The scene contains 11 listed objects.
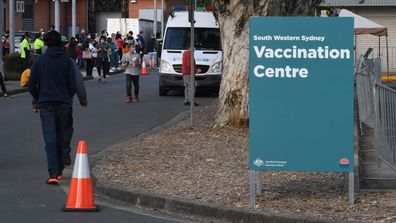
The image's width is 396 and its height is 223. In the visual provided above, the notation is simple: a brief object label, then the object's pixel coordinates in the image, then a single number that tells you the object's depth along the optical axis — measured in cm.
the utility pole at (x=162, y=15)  6405
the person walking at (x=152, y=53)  4603
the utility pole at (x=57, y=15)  3503
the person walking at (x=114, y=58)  4259
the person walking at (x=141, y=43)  4545
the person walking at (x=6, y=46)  4212
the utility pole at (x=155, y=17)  5966
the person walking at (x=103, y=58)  3369
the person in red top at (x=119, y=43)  4662
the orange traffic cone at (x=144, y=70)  4081
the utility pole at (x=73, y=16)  4294
